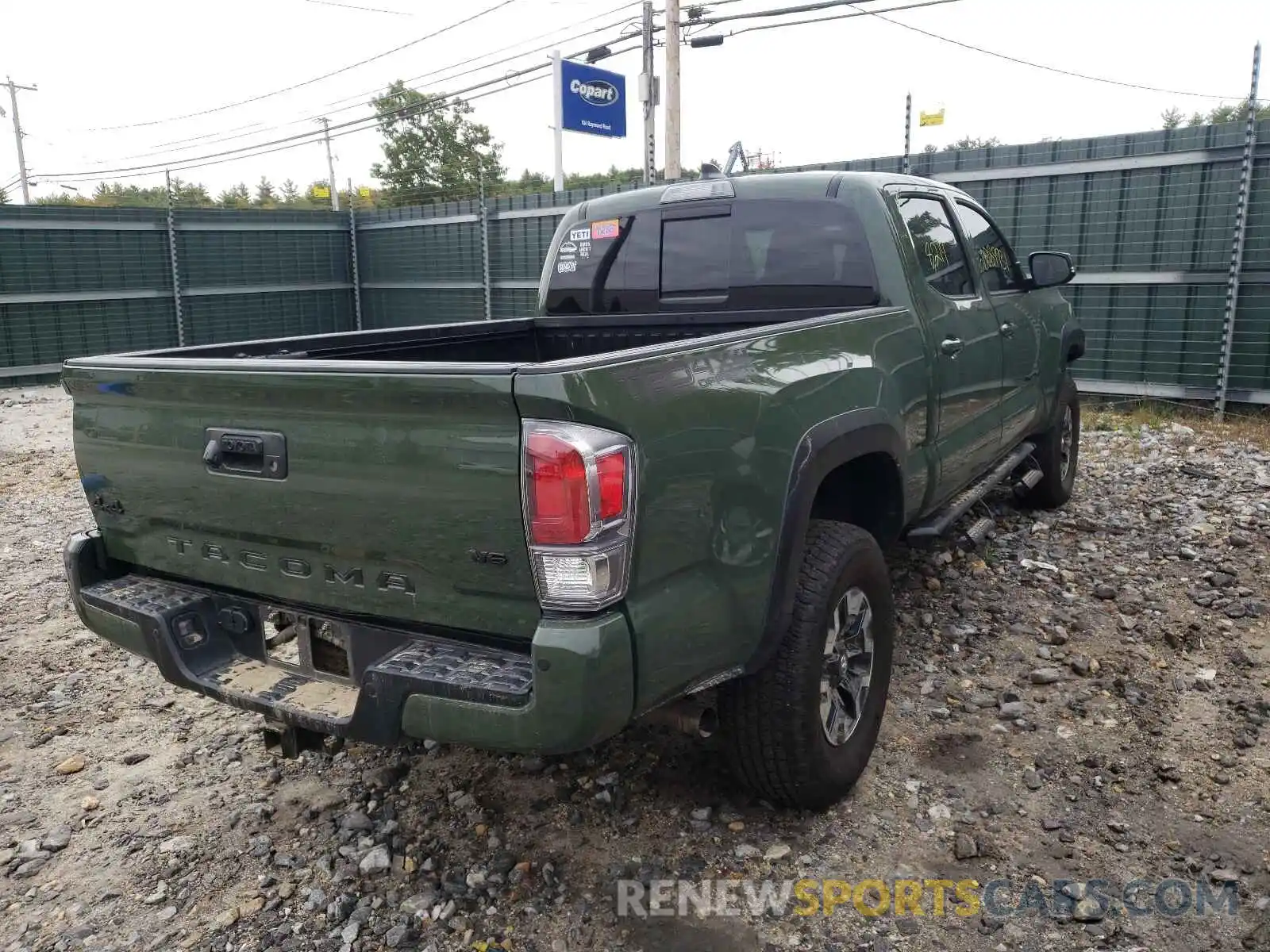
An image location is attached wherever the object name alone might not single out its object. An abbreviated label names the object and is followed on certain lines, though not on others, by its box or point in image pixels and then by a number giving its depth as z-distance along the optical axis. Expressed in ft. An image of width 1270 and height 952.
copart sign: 71.05
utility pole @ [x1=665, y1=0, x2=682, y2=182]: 55.01
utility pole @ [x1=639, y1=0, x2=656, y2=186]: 56.05
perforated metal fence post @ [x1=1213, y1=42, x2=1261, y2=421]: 28.78
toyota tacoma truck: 7.08
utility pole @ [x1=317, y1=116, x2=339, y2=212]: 102.89
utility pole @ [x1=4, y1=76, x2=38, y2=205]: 157.17
